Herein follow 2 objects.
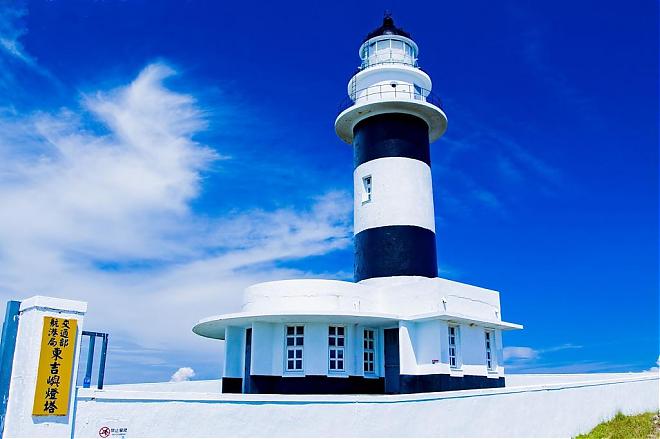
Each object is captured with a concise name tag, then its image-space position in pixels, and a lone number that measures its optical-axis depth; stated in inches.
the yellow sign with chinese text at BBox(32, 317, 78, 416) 281.1
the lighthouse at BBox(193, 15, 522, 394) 524.4
